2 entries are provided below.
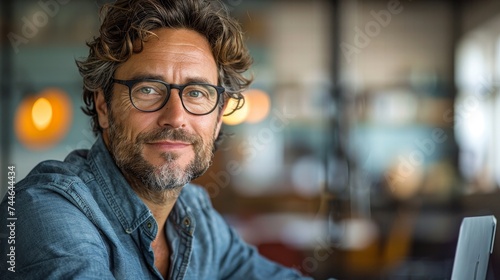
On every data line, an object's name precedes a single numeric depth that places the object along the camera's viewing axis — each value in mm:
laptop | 1263
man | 1307
